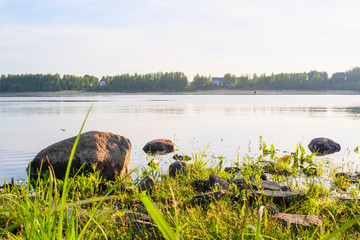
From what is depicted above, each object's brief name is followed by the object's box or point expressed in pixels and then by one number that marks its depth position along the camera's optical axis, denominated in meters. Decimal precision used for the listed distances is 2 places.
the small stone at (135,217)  4.29
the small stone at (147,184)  6.22
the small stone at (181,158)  10.28
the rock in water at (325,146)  11.90
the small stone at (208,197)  5.18
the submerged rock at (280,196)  5.25
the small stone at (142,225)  3.76
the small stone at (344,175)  7.61
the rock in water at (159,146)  12.11
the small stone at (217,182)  6.02
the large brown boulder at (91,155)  7.61
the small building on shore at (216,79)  191.02
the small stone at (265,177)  7.57
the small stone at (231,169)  8.11
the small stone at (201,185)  6.34
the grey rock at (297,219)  3.91
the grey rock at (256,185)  5.86
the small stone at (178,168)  7.12
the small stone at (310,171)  8.31
